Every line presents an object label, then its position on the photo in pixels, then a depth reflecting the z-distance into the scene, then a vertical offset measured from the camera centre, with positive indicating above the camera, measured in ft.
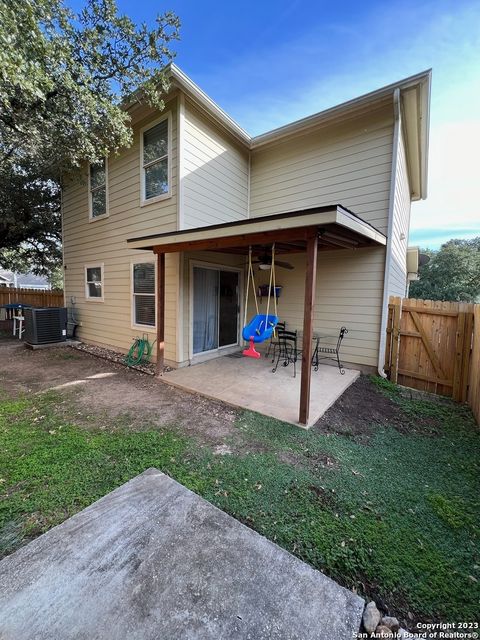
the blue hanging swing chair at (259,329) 14.20 -1.77
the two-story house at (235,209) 17.21 +6.37
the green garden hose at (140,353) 20.04 -4.29
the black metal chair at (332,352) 18.72 -3.86
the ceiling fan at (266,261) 17.95 +2.35
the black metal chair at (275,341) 21.50 -3.59
